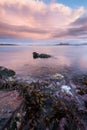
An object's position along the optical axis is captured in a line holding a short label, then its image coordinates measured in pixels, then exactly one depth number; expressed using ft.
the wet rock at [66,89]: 7.36
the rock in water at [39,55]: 38.28
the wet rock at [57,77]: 12.58
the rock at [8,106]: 4.05
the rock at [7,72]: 14.83
